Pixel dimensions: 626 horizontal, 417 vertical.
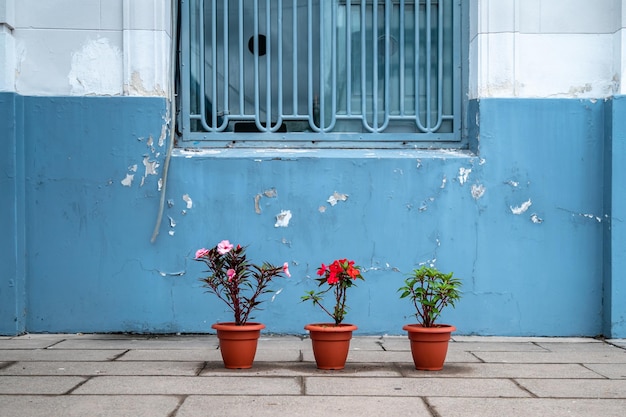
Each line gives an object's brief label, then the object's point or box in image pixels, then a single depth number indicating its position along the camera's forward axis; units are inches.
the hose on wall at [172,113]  275.3
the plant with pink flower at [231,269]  217.3
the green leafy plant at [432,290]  215.6
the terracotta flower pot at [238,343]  214.1
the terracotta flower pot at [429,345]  213.8
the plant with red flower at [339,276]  216.7
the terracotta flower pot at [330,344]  214.1
